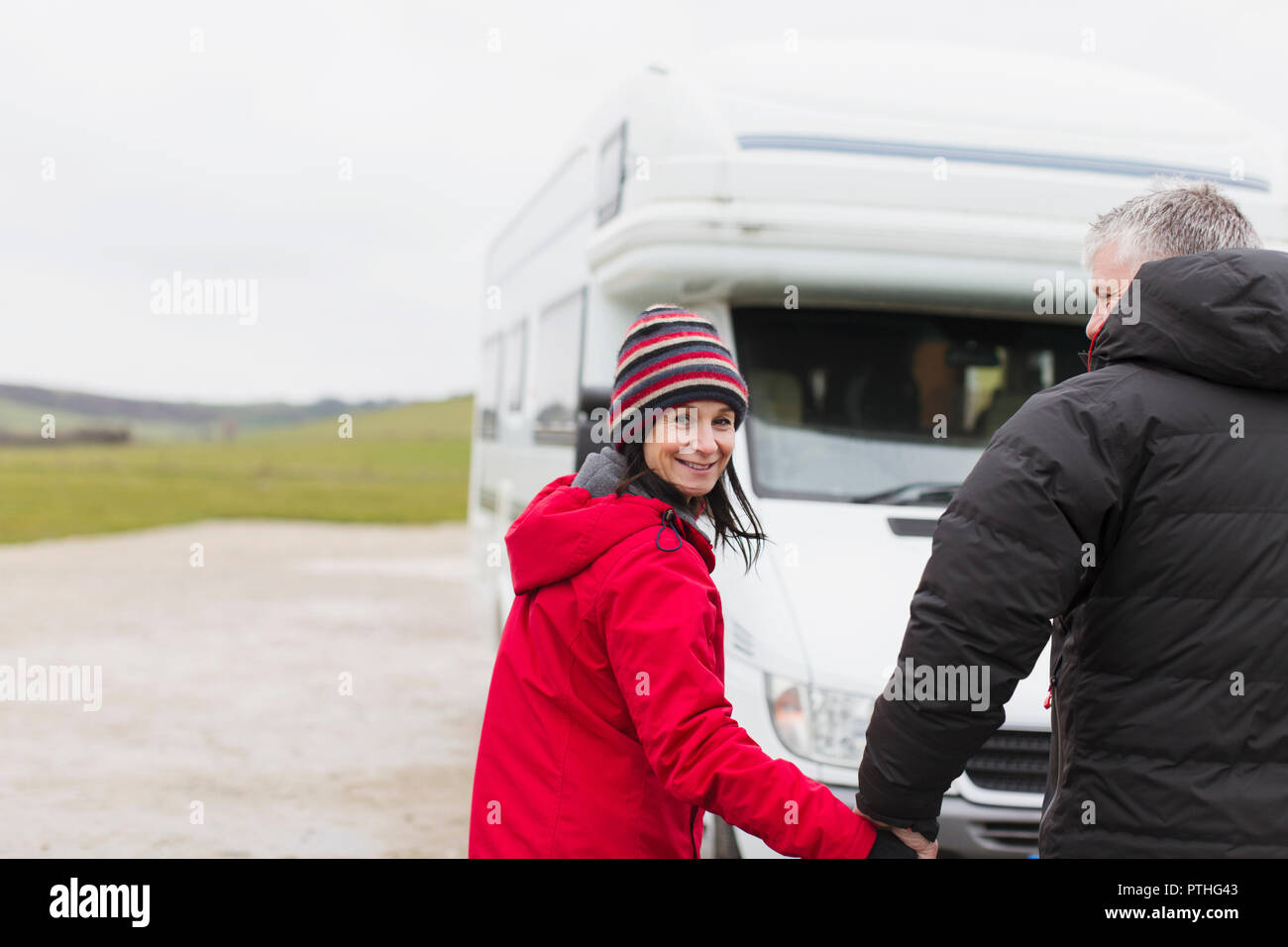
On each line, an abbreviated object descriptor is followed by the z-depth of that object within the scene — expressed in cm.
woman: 208
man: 195
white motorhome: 434
